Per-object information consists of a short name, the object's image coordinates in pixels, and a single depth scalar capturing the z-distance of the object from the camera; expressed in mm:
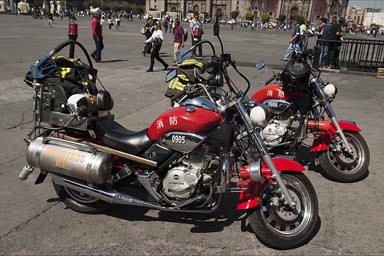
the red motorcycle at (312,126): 4551
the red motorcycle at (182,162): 3027
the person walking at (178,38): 14852
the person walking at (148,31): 15964
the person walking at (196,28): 15336
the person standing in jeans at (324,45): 14478
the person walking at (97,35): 13672
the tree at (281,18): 95125
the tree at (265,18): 87688
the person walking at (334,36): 14305
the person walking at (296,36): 15405
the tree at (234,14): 103562
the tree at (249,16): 94400
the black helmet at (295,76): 4473
